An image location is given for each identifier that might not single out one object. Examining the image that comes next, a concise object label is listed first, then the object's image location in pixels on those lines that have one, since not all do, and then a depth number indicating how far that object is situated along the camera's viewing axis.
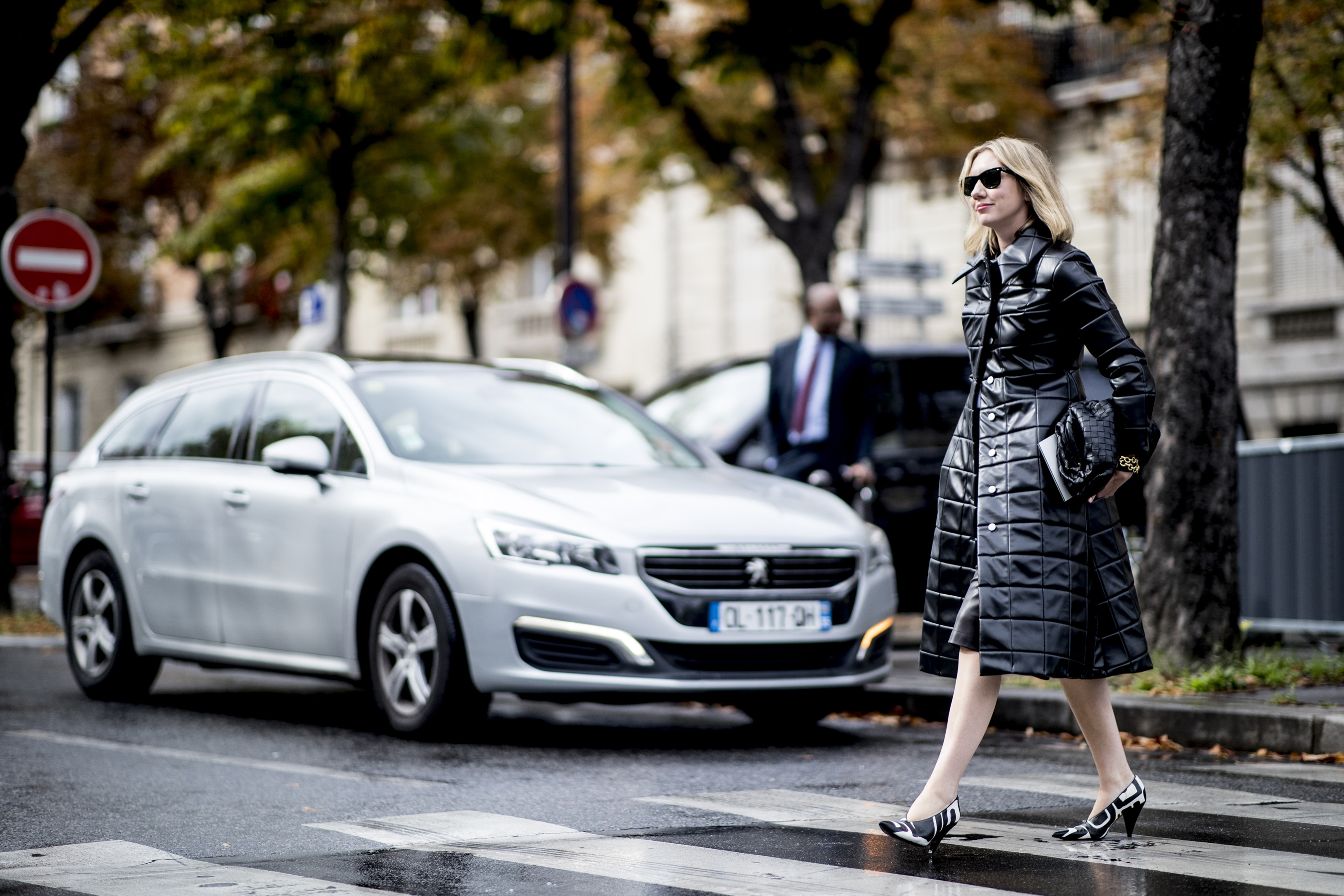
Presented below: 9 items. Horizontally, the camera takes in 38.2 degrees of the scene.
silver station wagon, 7.15
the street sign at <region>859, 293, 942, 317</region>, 16.73
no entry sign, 13.91
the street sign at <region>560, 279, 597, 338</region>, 19.05
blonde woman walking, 4.85
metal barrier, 10.76
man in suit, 10.17
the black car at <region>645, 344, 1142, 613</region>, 11.45
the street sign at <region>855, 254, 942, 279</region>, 16.83
